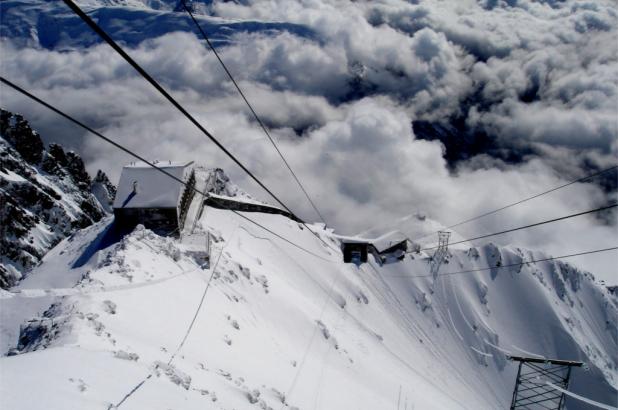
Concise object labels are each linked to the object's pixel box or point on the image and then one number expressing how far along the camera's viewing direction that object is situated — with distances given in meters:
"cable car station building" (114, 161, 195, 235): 36.47
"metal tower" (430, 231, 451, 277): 78.32
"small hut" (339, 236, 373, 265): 59.81
